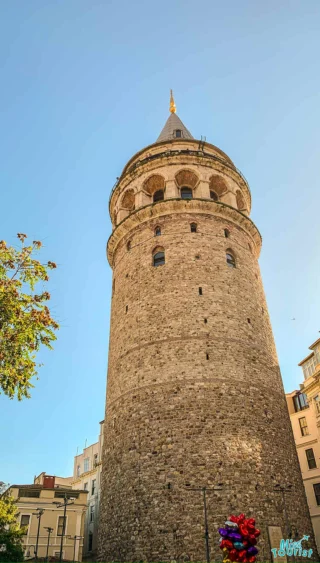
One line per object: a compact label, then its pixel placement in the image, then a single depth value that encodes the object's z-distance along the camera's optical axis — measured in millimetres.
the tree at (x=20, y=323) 11484
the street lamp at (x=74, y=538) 30534
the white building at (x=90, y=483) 35688
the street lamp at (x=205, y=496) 14625
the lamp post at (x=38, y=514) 28156
